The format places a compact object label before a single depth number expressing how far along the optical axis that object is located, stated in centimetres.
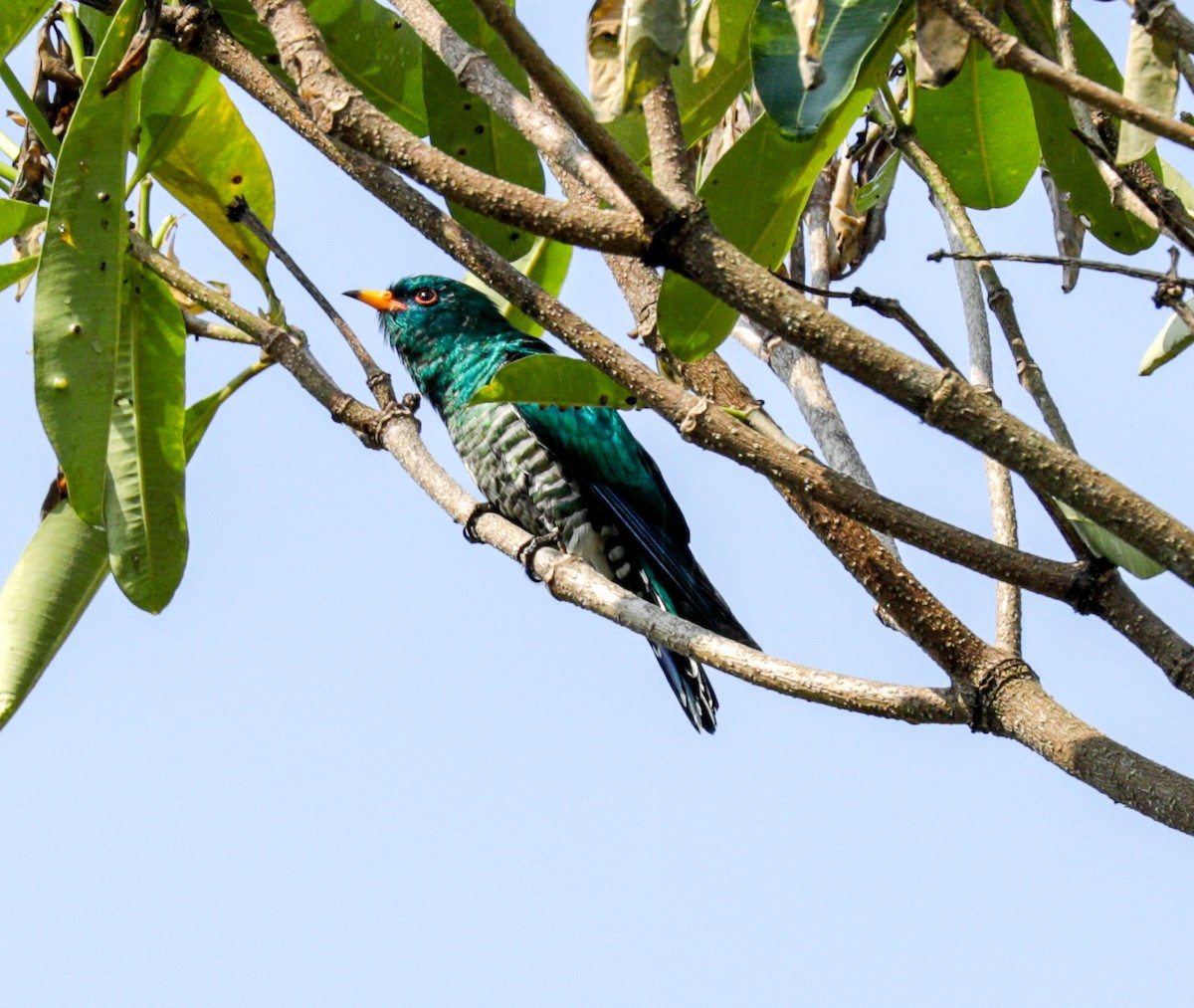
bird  1109
